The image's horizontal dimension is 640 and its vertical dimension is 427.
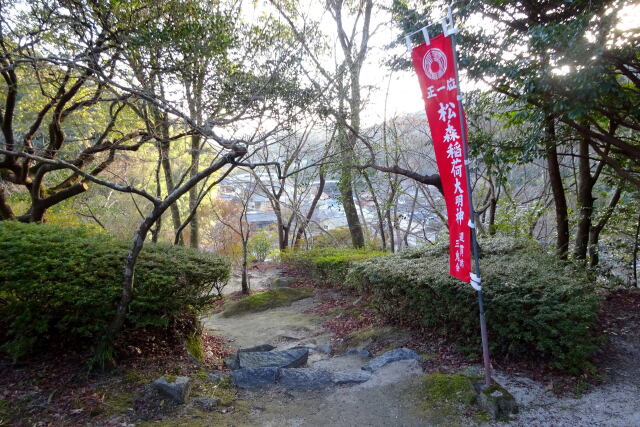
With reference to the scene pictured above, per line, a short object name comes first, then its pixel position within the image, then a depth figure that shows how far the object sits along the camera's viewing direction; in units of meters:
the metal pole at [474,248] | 3.50
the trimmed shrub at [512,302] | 3.60
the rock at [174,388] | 3.51
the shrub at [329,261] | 9.41
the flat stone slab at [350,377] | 4.06
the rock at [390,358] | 4.39
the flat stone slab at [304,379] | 4.06
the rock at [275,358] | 4.68
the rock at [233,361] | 4.77
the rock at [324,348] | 5.76
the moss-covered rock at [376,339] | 5.30
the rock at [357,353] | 5.18
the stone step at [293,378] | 4.07
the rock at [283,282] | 11.34
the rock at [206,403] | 3.52
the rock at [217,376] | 4.12
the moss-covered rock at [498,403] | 3.18
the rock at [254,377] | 4.12
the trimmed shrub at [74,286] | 3.58
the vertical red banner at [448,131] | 3.59
